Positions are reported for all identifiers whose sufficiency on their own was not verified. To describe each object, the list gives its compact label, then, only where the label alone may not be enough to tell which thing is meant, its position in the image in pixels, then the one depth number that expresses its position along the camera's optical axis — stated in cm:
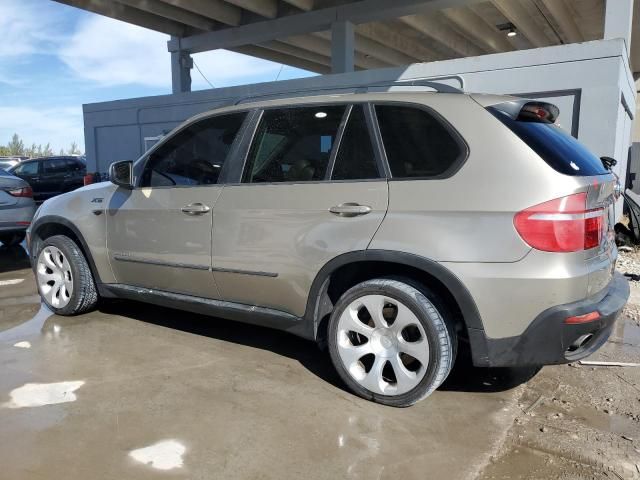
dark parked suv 1653
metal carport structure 804
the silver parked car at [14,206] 744
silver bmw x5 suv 263
